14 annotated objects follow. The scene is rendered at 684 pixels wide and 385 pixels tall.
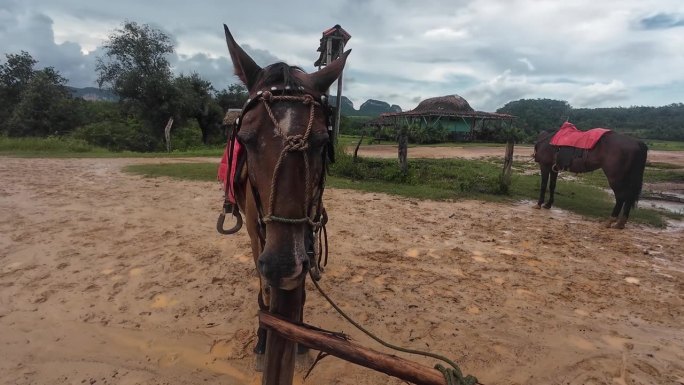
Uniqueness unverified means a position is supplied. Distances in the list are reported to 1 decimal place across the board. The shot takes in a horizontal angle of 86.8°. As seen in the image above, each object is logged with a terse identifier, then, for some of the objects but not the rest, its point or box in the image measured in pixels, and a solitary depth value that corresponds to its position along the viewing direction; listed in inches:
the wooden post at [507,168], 404.5
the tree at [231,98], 1214.3
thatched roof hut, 1252.0
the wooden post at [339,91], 548.6
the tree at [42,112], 954.1
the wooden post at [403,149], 443.5
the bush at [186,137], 1034.1
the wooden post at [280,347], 70.7
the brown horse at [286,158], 62.0
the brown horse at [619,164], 296.5
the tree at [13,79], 1120.8
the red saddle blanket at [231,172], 117.1
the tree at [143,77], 1010.7
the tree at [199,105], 1029.2
